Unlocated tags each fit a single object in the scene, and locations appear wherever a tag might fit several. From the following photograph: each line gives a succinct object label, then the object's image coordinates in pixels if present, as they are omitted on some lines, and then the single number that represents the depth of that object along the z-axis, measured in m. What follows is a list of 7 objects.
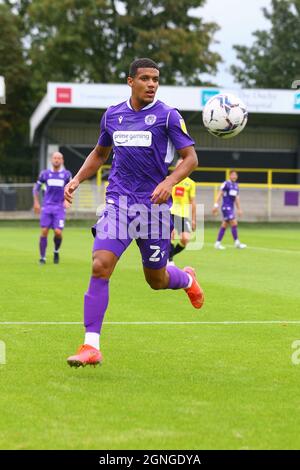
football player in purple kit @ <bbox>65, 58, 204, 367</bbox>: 7.12
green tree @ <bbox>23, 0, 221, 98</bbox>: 62.91
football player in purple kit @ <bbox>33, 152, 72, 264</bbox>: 18.78
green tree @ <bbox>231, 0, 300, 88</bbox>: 76.19
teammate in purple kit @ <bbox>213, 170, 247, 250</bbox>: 25.30
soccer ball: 8.84
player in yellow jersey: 17.94
